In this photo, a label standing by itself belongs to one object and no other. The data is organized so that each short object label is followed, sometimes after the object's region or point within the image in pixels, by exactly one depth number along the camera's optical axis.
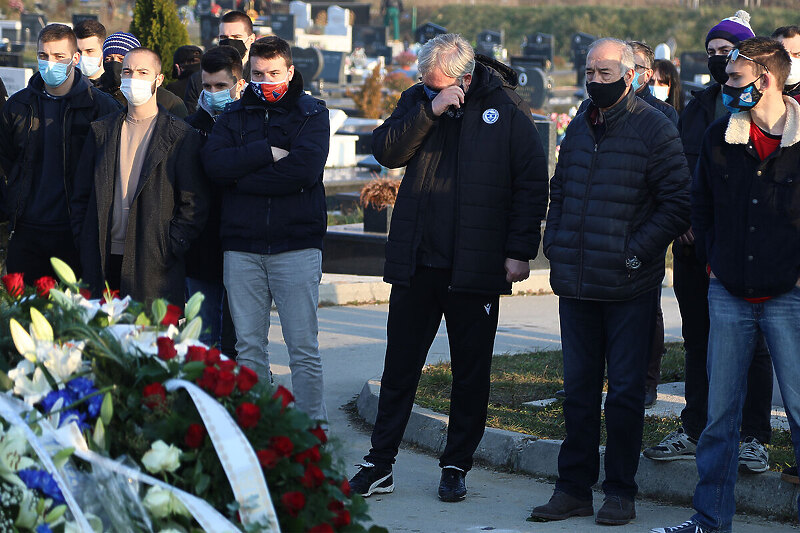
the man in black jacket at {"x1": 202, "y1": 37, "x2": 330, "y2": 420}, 10.17
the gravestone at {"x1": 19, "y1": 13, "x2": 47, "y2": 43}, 68.16
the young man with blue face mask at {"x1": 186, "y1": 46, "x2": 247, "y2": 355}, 11.41
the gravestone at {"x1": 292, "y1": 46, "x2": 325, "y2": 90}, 49.81
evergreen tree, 26.16
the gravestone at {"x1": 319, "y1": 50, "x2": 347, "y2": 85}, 61.41
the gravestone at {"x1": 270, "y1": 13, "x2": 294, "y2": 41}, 70.37
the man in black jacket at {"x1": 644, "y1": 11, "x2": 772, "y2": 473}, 10.12
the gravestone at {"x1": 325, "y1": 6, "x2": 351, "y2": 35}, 81.19
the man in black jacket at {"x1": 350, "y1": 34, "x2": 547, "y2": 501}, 9.70
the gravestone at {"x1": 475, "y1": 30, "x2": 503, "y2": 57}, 74.31
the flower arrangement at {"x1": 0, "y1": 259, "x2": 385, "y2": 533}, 5.07
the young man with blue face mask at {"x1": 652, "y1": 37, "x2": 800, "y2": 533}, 8.14
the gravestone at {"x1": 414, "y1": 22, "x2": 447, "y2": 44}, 69.00
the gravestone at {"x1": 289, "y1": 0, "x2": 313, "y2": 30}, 83.06
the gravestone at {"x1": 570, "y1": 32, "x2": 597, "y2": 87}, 66.15
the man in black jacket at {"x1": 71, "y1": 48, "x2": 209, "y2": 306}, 10.37
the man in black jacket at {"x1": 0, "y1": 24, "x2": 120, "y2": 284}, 11.28
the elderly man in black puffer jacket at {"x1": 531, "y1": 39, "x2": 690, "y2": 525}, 9.09
